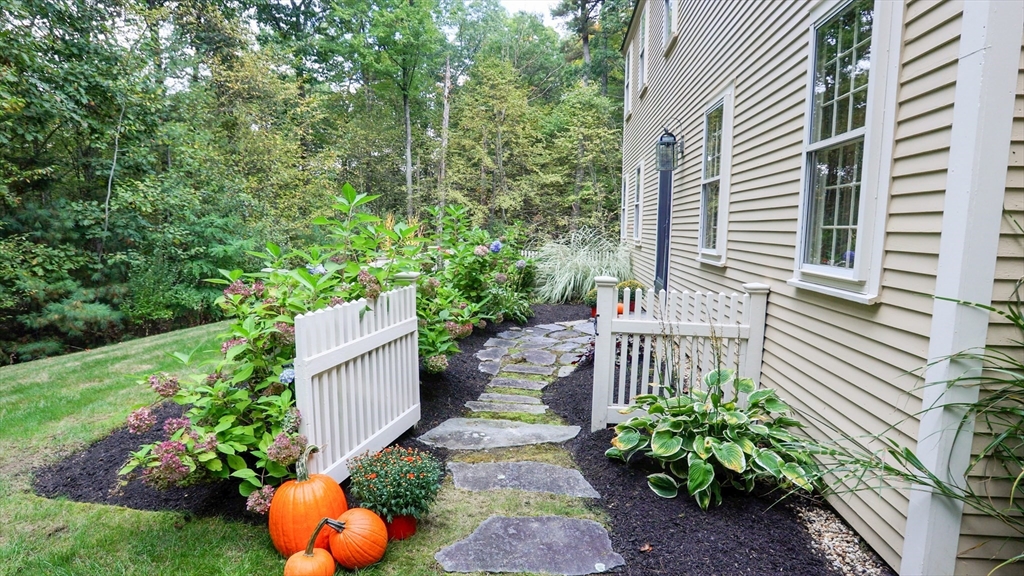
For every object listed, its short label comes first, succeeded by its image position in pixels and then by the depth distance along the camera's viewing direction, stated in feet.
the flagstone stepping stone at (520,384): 13.73
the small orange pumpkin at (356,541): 6.00
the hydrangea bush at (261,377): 6.48
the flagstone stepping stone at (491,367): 14.87
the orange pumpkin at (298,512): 6.11
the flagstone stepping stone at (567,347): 17.47
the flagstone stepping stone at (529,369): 14.98
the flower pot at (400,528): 6.77
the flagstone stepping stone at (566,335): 19.25
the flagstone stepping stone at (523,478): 8.13
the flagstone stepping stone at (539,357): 16.05
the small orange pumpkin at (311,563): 5.60
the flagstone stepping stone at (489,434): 9.95
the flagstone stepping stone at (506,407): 11.91
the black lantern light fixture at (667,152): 19.62
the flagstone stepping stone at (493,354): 16.35
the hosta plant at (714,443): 7.17
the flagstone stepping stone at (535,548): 6.20
